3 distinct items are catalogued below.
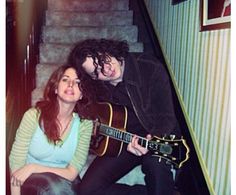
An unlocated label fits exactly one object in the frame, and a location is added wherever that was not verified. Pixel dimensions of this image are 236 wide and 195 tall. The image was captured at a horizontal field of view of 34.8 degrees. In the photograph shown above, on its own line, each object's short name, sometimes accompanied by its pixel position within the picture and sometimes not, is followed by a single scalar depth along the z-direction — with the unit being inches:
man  44.4
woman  41.9
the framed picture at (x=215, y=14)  41.2
